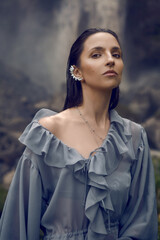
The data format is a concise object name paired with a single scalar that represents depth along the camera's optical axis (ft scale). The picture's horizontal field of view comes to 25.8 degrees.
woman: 5.76
